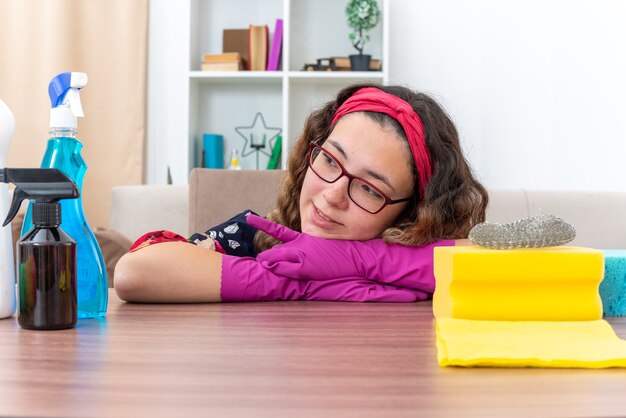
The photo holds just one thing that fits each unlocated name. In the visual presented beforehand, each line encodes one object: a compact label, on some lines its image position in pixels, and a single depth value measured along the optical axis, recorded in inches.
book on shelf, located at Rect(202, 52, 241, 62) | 139.2
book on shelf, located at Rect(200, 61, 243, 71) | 139.6
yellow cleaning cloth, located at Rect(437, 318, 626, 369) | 23.8
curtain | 142.3
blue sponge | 37.0
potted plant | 137.6
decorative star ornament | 148.8
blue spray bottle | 33.0
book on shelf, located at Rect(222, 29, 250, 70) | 143.1
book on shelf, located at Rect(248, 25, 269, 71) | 141.0
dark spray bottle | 29.3
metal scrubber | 32.9
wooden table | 18.9
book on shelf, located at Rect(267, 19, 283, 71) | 140.2
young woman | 41.8
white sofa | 93.0
